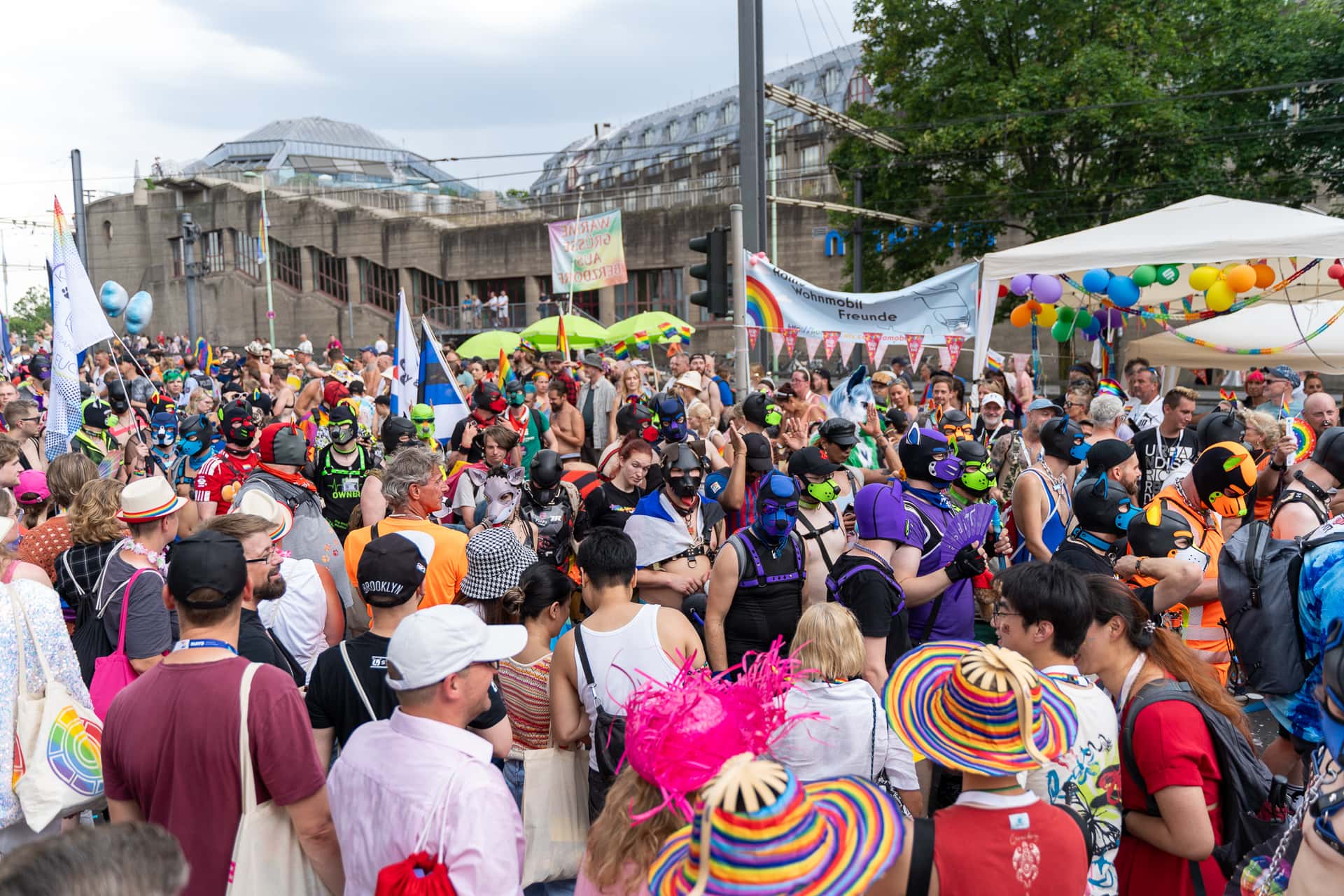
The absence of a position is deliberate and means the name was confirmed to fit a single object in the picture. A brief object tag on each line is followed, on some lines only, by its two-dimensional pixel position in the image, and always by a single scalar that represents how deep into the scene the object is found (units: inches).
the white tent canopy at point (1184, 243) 357.7
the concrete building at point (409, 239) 1526.8
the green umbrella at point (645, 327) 775.1
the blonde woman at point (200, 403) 427.8
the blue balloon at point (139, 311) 685.9
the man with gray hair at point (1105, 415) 266.2
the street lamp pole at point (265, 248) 1589.8
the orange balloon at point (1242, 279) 411.8
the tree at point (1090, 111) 841.5
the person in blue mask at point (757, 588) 169.2
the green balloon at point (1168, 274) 413.7
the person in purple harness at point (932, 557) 172.6
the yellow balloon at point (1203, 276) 415.5
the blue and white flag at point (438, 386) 348.5
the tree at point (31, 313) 3137.3
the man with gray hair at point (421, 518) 181.2
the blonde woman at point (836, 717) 121.2
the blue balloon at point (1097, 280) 416.8
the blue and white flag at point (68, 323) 271.4
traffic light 374.6
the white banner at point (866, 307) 362.0
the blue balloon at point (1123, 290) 418.0
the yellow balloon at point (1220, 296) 417.4
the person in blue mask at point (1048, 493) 214.4
